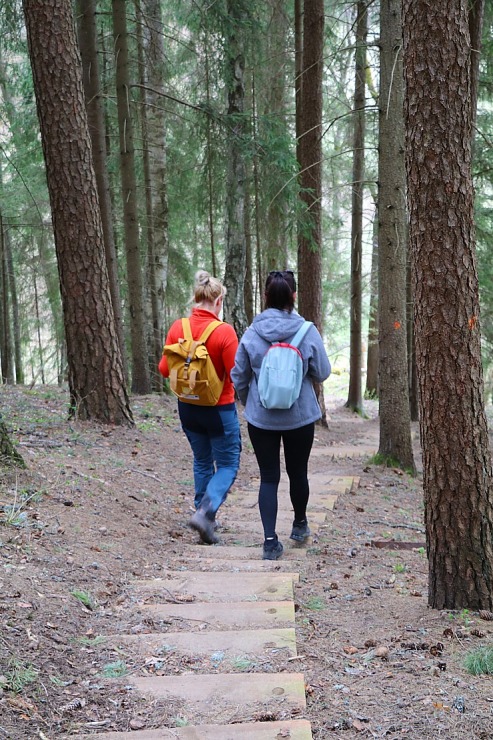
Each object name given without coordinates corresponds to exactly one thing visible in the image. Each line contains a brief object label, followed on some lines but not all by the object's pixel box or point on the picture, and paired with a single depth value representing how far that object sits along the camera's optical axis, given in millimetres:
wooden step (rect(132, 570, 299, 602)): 4355
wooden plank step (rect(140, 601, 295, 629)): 3932
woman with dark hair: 5242
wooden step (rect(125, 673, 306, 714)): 2939
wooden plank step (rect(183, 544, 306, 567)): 5512
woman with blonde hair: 5766
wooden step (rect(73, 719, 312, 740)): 2625
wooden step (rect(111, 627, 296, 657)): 3545
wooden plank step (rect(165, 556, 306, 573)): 5086
